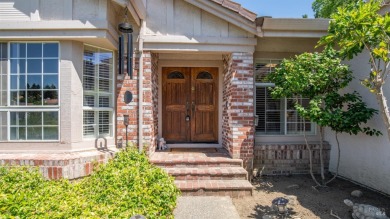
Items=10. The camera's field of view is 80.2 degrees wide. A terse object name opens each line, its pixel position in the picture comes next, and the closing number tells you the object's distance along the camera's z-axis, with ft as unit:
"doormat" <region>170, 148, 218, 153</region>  18.21
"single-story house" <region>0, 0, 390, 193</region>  13.10
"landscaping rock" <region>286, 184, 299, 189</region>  15.35
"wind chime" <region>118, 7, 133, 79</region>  12.93
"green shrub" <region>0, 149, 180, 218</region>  7.53
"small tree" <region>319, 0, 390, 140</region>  9.71
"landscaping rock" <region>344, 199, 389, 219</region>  10.57
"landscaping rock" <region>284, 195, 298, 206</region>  12.83
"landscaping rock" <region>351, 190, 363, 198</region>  13.72
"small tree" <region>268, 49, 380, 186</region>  13.92
